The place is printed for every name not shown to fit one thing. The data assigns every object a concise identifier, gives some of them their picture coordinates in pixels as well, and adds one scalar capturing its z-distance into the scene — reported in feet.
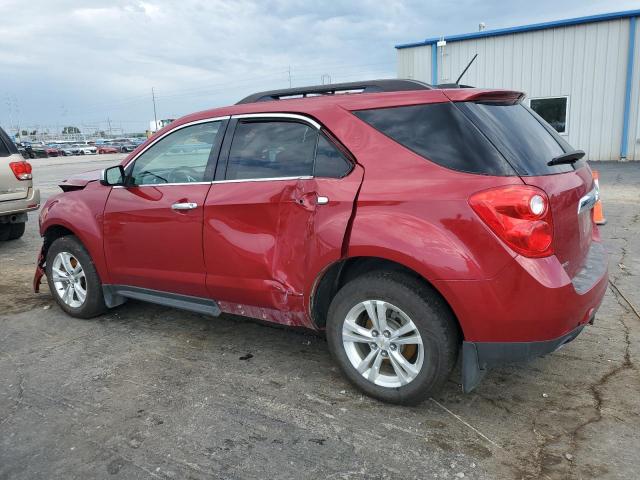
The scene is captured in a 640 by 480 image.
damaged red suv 8.86
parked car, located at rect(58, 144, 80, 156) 171.97
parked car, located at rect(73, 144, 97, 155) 177.06
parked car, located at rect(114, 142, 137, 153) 183.28
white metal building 54.34
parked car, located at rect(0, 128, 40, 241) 24.50
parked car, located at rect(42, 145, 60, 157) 159.65
